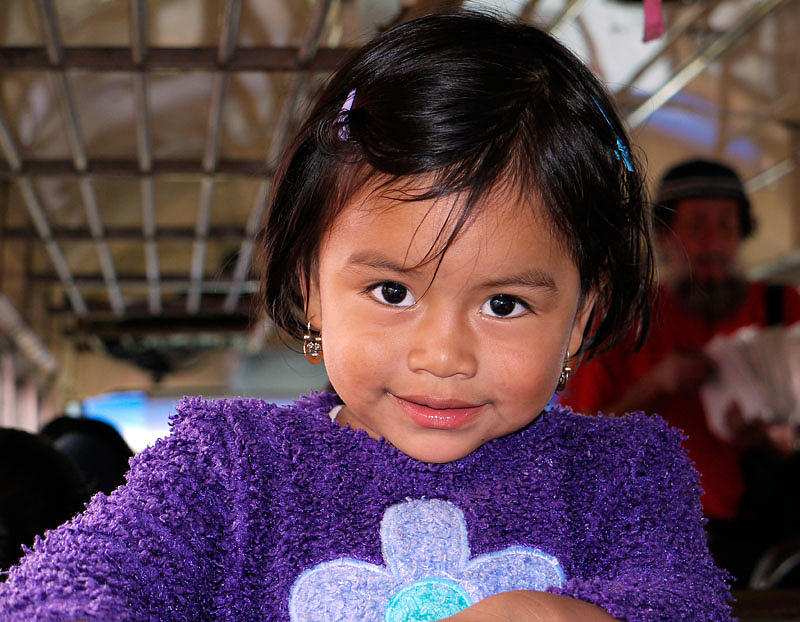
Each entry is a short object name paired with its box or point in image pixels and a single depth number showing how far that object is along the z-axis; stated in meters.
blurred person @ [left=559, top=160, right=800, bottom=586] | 1.83
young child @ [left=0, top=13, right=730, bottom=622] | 0.67
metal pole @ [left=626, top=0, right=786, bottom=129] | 2.11
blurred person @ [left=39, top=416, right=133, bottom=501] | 1.14
